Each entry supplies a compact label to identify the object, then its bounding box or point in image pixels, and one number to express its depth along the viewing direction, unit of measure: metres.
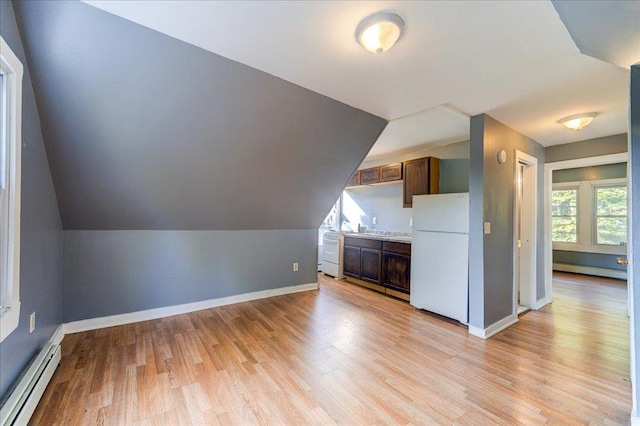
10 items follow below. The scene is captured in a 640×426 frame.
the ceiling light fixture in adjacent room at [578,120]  2.71
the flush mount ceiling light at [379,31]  1.47
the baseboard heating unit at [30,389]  1.38
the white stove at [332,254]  4.86
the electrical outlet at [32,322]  1.83
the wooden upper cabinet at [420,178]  3.92
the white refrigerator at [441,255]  3.00
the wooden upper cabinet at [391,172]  4.34
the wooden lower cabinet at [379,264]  3.77
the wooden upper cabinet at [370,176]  4.70
